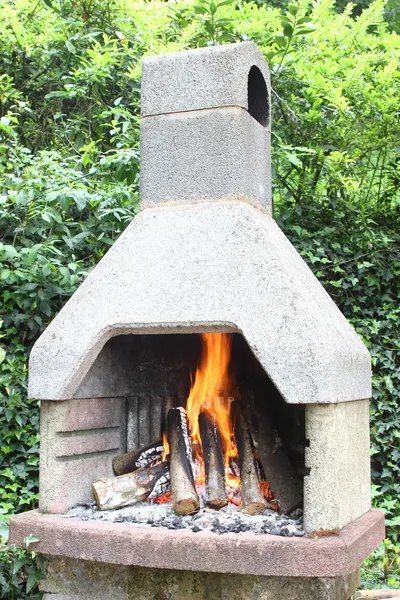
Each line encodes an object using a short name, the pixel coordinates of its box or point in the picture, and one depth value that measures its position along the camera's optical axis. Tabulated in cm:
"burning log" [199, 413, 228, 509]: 326
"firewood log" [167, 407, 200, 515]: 313
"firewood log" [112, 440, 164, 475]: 361
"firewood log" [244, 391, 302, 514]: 320
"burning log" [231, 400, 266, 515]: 316
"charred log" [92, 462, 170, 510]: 329
